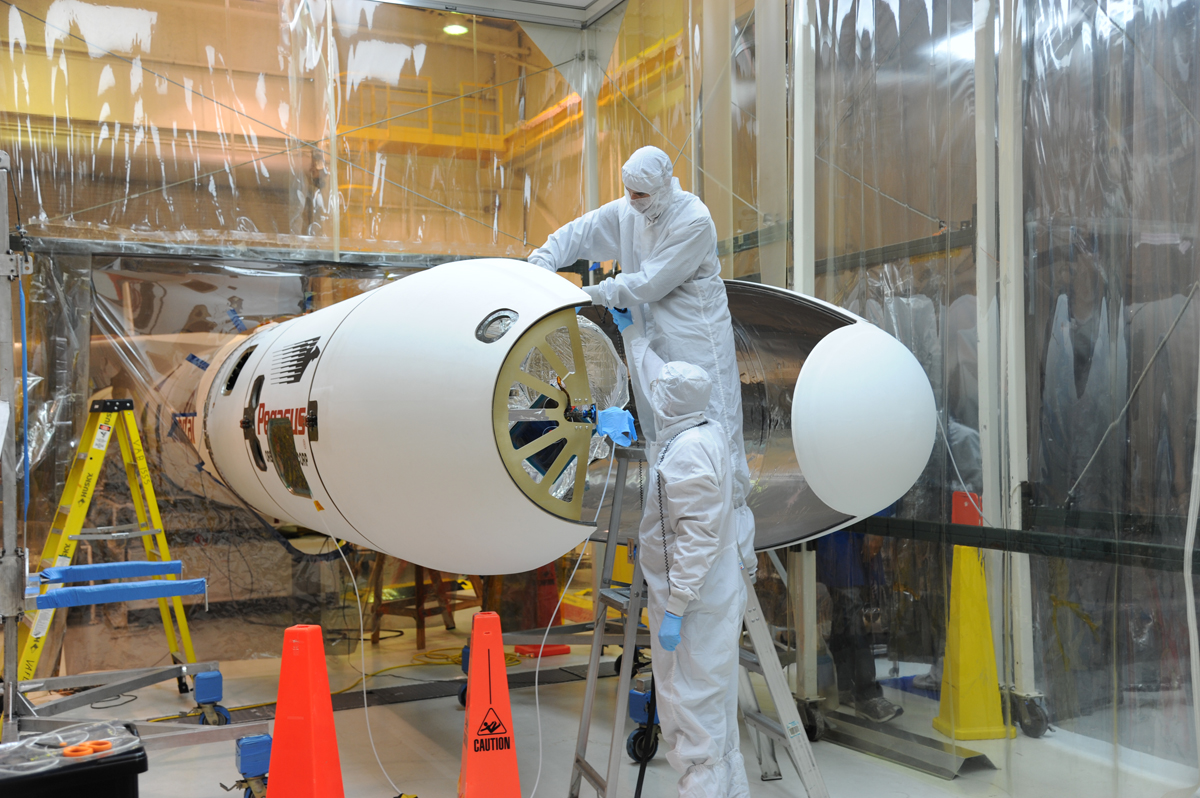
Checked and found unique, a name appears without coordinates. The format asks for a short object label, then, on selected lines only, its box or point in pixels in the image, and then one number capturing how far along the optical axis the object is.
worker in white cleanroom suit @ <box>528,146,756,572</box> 3.34
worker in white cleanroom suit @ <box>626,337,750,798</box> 2.93
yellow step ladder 4.68
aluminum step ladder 3.17
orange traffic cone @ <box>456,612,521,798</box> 3.08
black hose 3.38
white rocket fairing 2.82
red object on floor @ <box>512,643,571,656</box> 5.95
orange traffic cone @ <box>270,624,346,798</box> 3.04
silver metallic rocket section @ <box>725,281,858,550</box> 3.88
